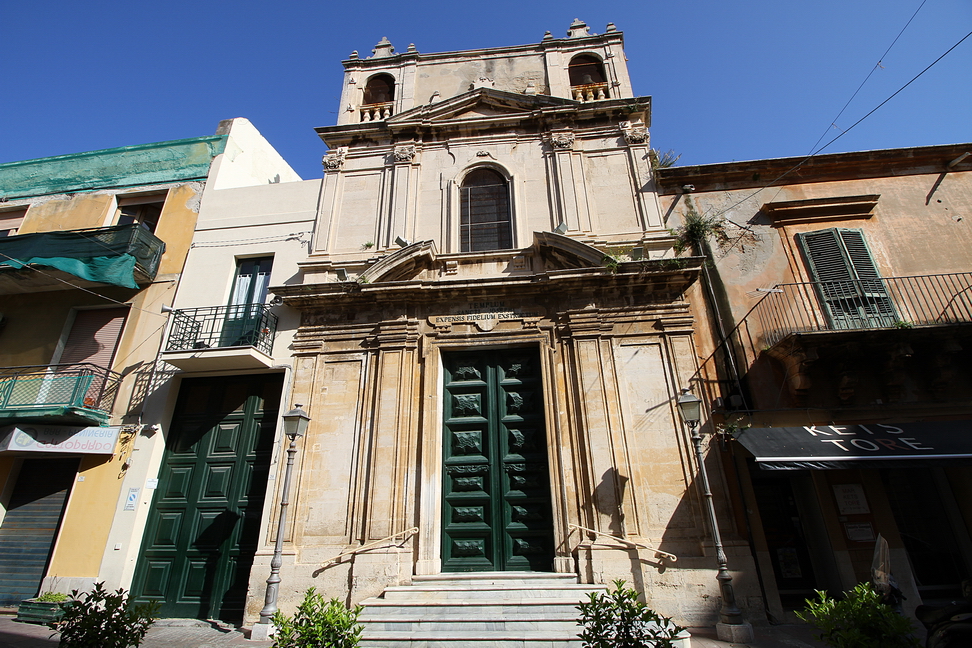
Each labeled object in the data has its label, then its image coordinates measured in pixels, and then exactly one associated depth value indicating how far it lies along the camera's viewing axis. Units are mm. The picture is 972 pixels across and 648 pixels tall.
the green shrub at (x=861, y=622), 3902
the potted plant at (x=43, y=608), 8039
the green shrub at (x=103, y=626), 4586
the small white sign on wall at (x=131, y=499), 8750
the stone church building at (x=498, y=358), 7629
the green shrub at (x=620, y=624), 4035
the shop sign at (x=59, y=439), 8961
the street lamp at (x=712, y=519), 6355
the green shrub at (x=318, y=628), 4301
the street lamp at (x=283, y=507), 6855
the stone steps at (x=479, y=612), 5918
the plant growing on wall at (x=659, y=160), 10617
